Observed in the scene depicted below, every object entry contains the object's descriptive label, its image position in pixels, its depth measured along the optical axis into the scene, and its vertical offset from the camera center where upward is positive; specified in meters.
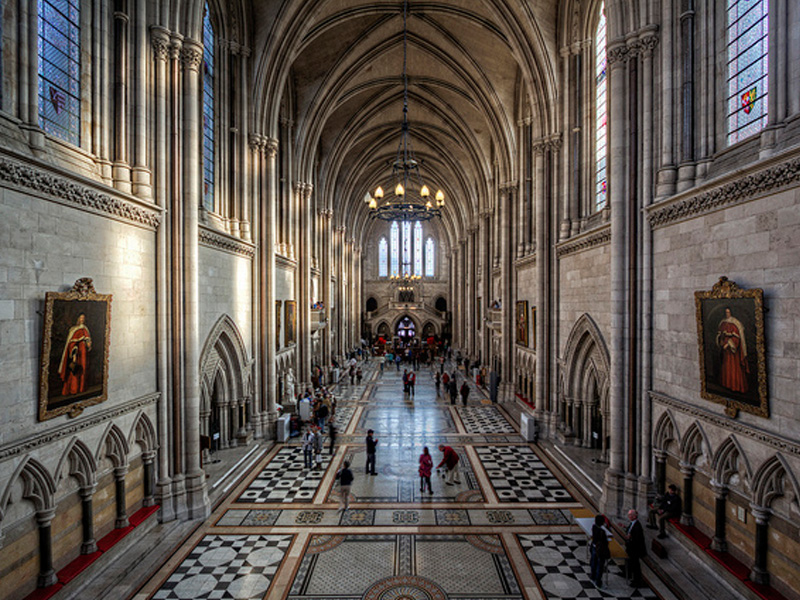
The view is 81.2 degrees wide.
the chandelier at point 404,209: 16.97 +4.07
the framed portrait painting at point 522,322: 18.41 -0.86
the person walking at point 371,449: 11.97 -3.79
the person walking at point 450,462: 11.30 -3.90
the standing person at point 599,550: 7.11 -3.82
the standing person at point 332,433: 13.99 -3.95
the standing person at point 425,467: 10.79 -3.82
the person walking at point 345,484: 9.88 -3.87
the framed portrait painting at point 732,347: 6.21 -0.67
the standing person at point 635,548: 7.14 -3.80
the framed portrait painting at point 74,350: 6.30 -0.68
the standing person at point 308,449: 12.83 -4.03
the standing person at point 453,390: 20.78 -3.94
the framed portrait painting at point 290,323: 18.69 -0.84
